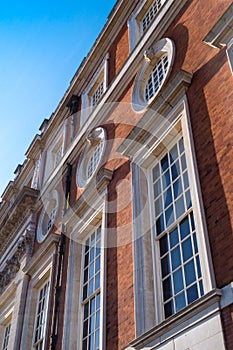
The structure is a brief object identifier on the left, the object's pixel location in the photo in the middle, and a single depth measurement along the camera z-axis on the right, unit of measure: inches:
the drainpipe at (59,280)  500.9
